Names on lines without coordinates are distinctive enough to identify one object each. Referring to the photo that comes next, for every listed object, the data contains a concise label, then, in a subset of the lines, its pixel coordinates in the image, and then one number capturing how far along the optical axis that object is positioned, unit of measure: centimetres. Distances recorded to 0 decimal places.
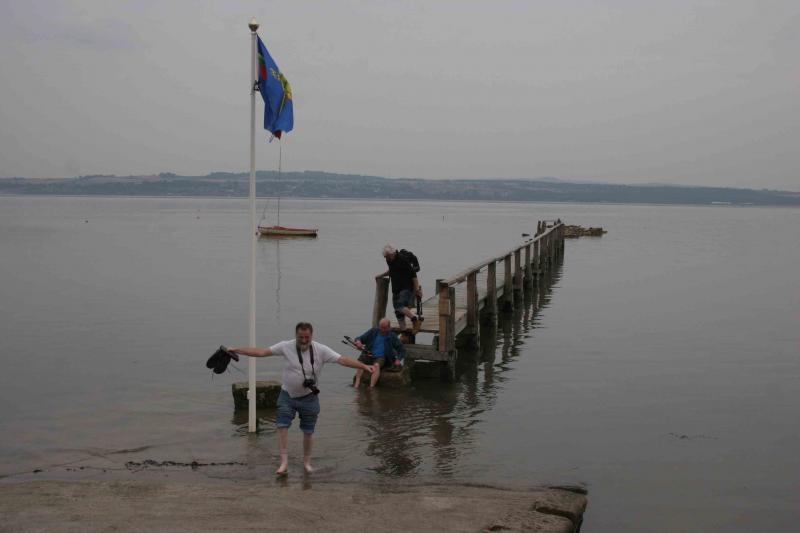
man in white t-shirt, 829
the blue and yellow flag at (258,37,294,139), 1005
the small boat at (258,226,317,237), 6594
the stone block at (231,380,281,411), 1174
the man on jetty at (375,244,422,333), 1411
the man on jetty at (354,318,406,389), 1331
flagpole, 995
